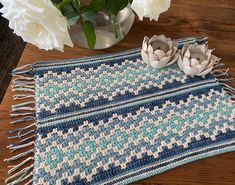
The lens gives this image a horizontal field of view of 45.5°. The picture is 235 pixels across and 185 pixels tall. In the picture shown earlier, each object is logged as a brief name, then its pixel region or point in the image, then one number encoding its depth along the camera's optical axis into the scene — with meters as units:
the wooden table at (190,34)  0.56
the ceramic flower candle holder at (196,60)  0.68
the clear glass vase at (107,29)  0.67
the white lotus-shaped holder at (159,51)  0.68
